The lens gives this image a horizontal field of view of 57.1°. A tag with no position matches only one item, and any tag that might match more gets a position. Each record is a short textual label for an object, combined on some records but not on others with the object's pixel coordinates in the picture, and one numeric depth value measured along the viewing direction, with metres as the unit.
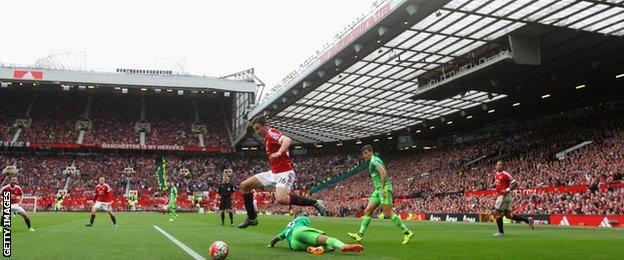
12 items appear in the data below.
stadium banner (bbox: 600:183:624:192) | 27.80
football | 7.61
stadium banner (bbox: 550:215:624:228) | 24.23
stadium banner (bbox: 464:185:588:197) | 30.83
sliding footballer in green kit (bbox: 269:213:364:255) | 8.53
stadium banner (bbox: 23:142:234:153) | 63.97
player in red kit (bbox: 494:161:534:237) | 15.80
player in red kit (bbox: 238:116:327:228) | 10.00
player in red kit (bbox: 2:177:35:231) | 16.94
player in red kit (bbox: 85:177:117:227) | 20.90
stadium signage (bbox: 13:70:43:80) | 57.38
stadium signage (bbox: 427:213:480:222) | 33.20
